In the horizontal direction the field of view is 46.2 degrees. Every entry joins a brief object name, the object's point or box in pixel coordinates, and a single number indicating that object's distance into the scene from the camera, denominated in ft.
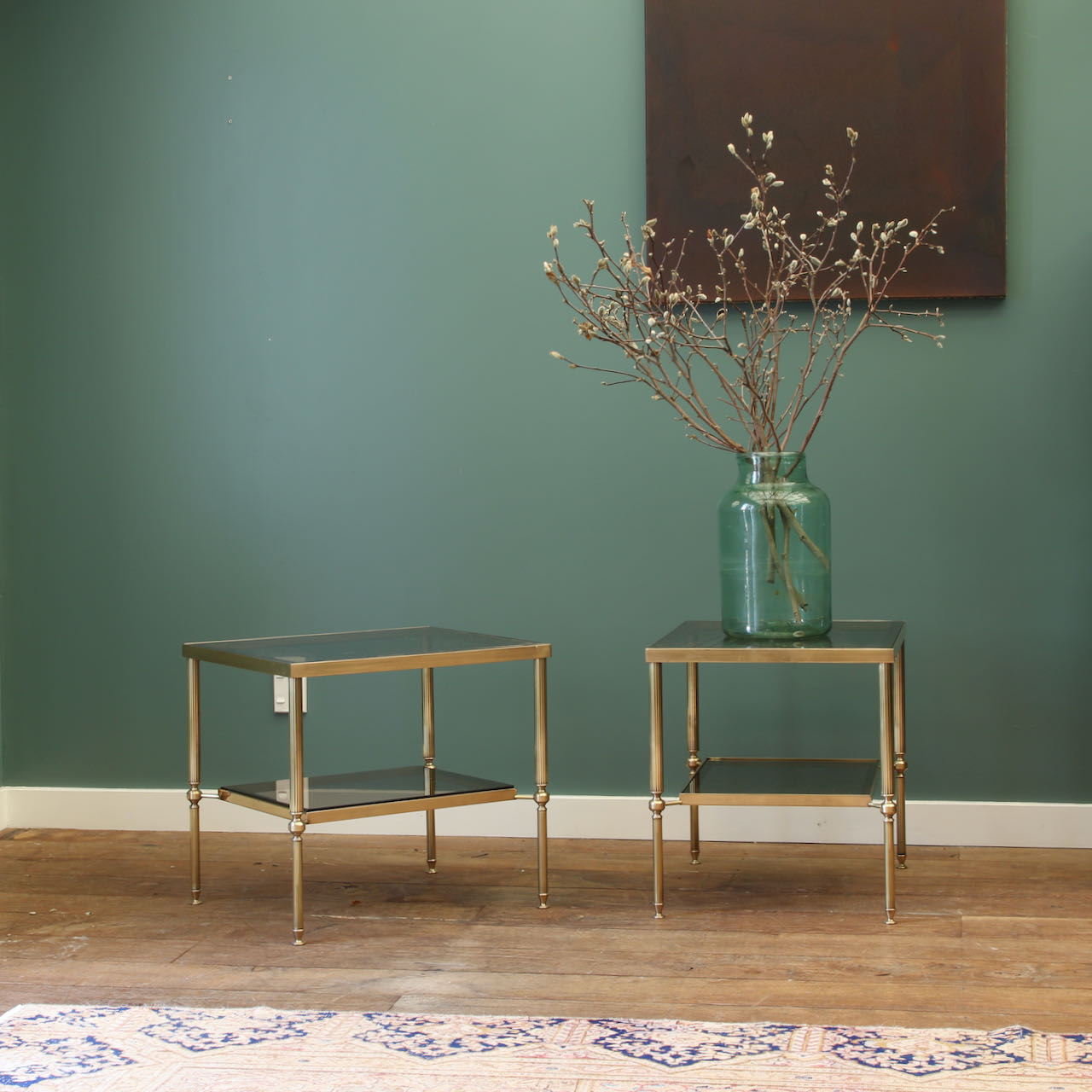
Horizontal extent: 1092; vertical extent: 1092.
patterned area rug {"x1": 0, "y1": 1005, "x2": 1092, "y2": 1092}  5.61
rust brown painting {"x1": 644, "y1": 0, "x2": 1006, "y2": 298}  9.33
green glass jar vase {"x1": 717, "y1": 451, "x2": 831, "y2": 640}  8.05
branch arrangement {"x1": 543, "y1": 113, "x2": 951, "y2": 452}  9.15
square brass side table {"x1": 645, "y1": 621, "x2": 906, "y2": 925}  7.70
